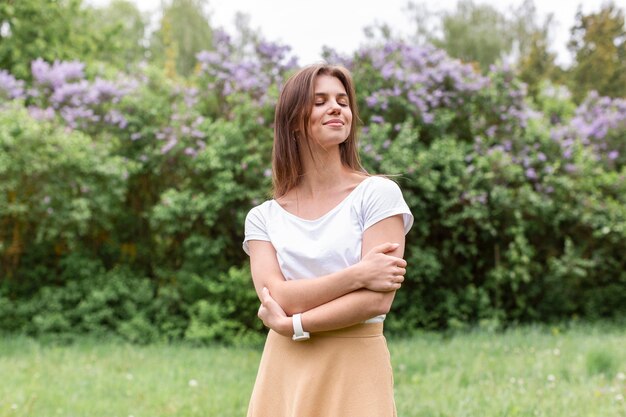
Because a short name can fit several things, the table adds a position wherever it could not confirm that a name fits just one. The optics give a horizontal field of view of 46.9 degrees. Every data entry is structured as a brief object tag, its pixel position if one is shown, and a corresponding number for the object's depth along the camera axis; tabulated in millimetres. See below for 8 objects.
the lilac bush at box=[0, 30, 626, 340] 7457
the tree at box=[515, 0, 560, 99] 19562
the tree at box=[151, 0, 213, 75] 25406
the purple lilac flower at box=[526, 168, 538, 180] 7641
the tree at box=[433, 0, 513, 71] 24625
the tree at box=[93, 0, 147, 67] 24797
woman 2055
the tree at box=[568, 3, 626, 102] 17312
